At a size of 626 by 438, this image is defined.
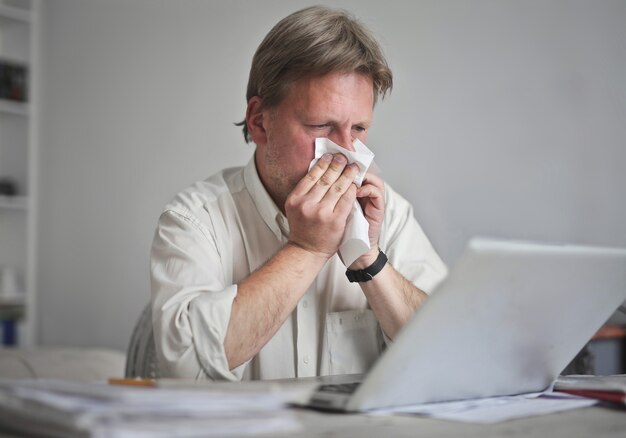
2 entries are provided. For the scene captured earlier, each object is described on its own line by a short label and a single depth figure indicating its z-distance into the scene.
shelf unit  5.00
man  2.47
